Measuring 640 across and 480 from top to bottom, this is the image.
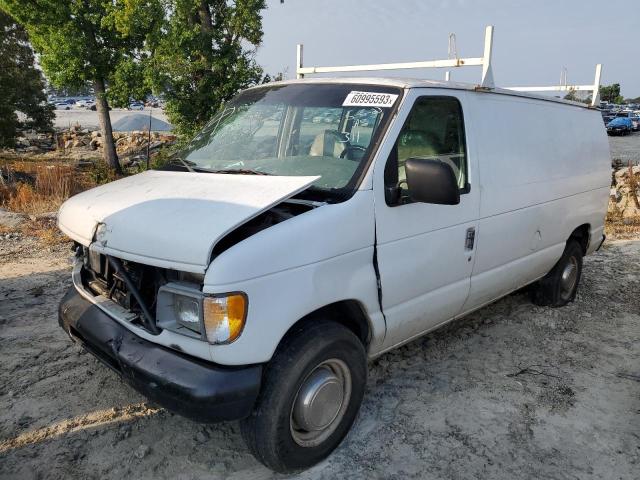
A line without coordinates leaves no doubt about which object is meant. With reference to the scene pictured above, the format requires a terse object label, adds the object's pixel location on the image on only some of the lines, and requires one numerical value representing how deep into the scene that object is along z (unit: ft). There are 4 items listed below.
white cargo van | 7.77
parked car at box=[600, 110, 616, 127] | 132.98
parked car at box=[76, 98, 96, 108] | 237.57
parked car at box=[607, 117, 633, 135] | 127.75
